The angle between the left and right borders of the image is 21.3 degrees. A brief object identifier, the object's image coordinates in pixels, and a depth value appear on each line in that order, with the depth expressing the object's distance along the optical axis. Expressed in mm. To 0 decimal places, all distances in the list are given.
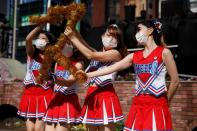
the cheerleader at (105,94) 6340
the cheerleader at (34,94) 7605
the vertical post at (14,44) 26406
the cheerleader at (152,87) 5441
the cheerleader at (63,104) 6852
